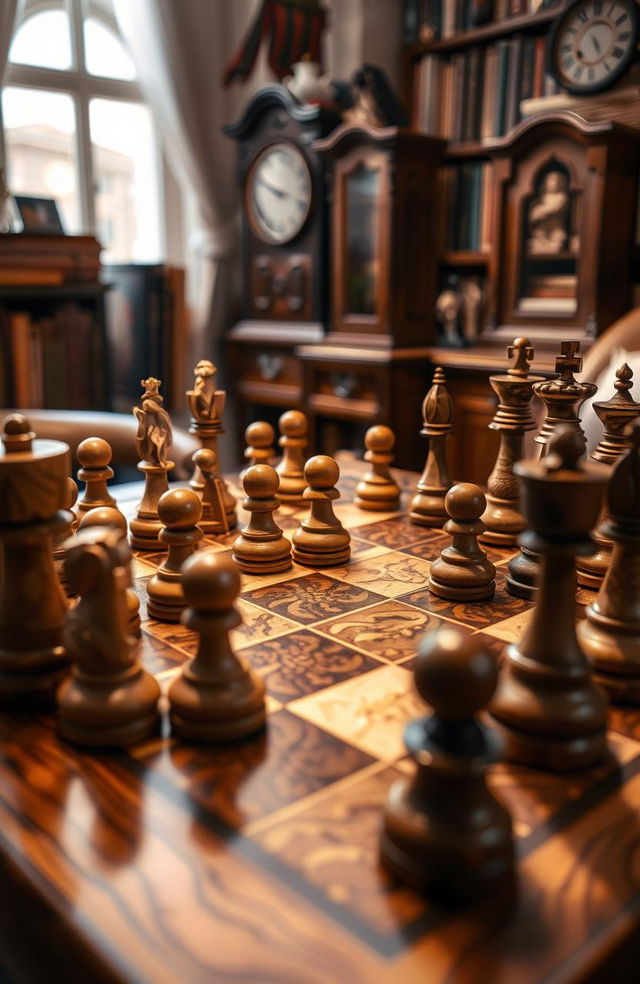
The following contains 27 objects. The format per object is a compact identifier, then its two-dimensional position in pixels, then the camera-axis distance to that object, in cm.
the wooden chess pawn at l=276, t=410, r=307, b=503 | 60
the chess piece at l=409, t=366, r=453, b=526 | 55
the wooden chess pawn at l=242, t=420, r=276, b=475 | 60
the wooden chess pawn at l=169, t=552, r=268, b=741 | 34
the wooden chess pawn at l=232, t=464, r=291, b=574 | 48
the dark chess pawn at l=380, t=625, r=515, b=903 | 28
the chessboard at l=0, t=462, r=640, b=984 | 25
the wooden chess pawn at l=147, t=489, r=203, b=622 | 42
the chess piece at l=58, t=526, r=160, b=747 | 34
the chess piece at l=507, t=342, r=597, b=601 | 46
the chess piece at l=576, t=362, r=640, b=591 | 46
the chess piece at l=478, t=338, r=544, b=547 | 50
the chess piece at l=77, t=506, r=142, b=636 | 41
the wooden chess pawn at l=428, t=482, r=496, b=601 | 45
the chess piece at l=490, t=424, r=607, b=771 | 33
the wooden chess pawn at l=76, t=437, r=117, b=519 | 50
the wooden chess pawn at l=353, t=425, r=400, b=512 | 59
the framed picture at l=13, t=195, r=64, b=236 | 111
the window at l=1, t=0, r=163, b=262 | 122
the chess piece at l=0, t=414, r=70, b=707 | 36
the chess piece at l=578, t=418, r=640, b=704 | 37
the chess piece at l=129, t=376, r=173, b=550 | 49
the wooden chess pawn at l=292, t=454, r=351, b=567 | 49
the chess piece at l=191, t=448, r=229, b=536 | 54
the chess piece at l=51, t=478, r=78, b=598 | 46
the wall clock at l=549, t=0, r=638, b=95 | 97
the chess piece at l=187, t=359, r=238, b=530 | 54
